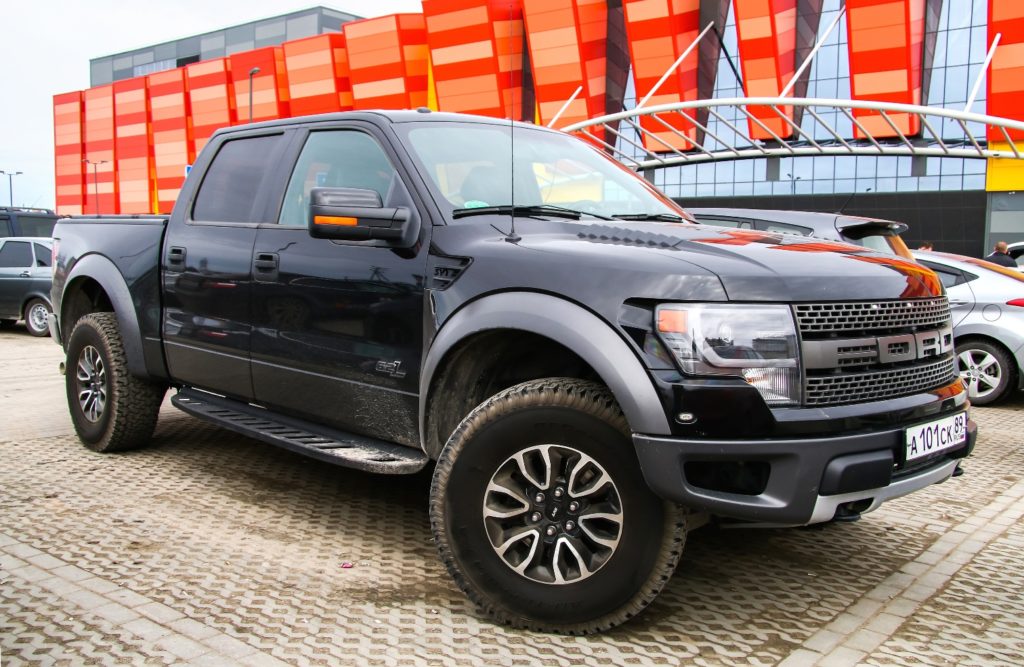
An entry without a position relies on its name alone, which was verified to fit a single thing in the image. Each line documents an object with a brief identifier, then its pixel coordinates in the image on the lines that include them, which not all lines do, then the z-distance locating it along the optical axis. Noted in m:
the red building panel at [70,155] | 61.59
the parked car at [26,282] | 15.28
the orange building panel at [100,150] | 58.59
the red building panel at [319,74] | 44.31
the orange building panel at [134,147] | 56.31
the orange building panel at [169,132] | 53.53
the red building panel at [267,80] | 47.12
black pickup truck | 2.73
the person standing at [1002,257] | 13.86
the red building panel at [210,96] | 50.81
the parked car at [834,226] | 7.46
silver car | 8.34
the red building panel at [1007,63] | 28.53
